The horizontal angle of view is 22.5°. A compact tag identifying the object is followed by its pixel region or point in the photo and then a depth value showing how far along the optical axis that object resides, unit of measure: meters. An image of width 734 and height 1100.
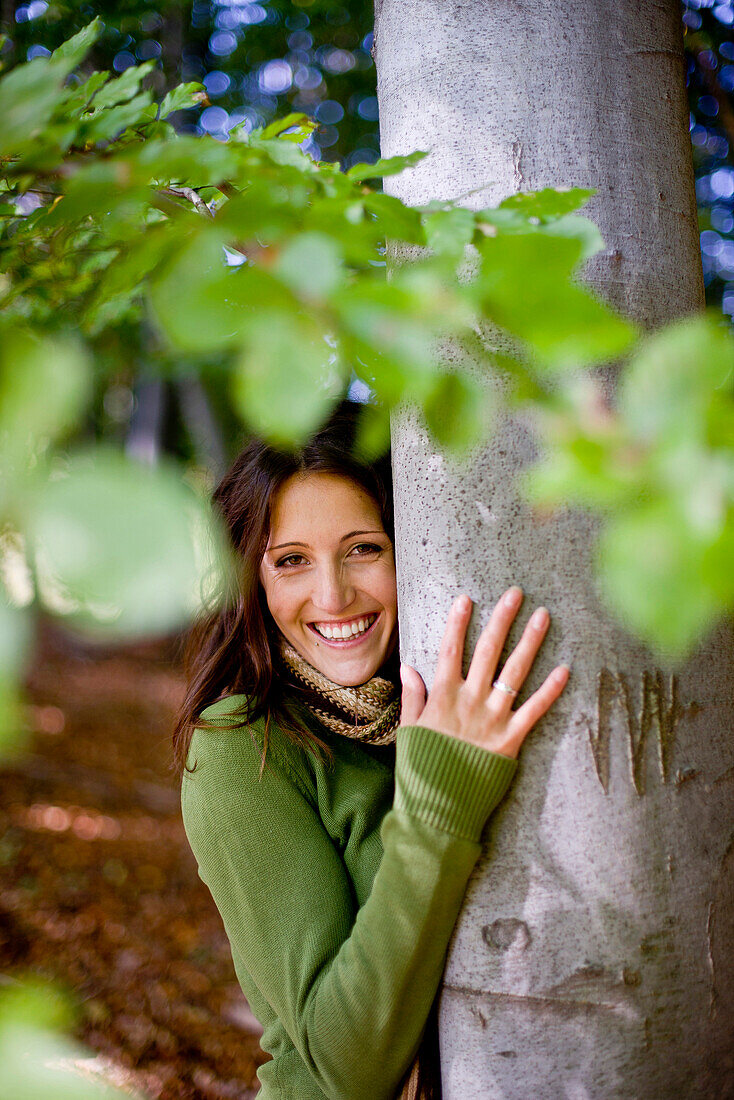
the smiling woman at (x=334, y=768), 1.29
